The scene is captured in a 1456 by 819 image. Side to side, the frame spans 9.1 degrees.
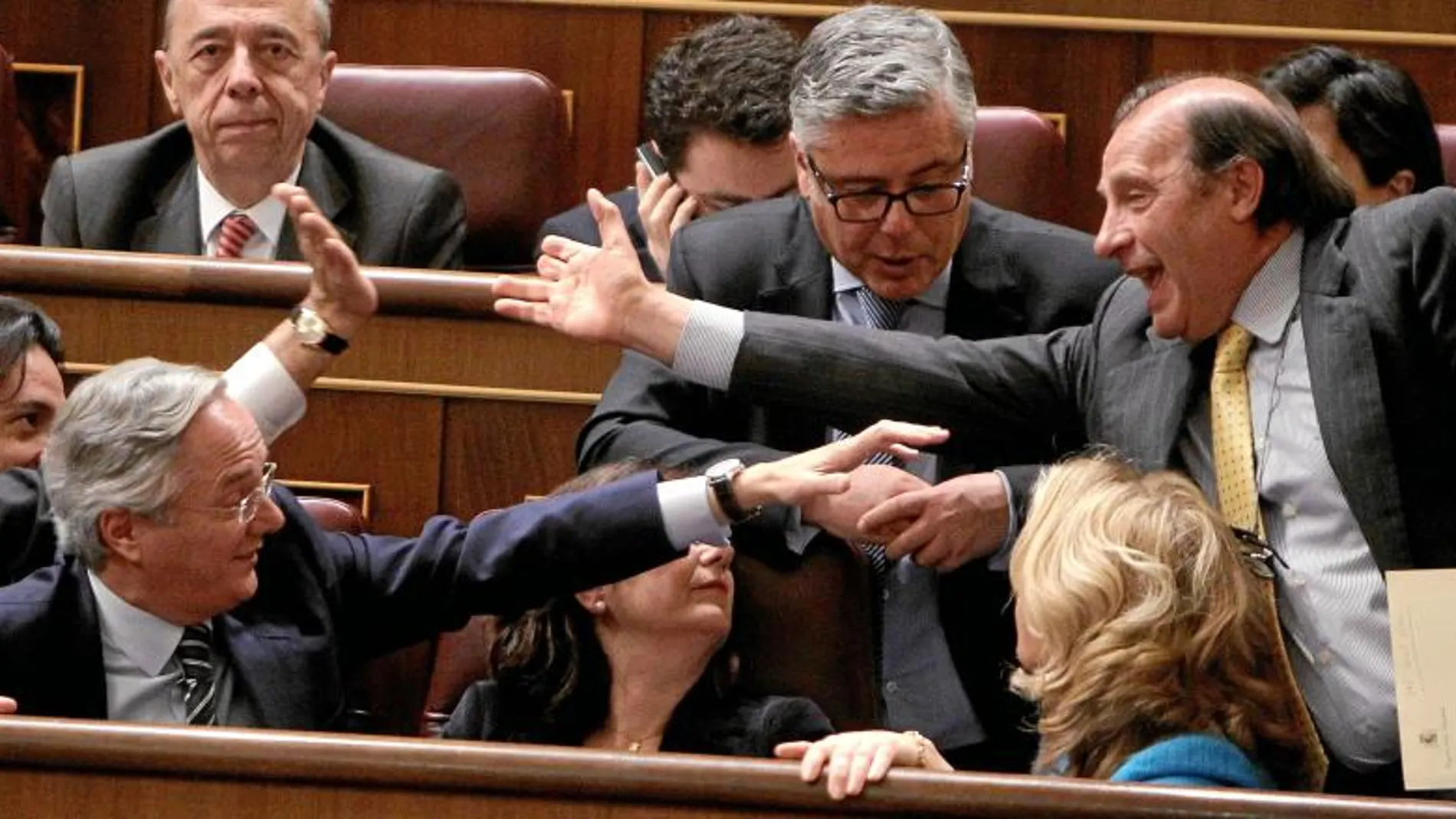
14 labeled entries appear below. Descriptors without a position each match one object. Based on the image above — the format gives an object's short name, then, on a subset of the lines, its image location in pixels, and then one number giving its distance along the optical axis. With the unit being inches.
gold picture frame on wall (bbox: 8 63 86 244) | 394.3
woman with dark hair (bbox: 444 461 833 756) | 347.1
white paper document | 328.0
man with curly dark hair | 370.8
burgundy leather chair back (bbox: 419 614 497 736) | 351.3
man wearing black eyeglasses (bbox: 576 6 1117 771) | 346.7
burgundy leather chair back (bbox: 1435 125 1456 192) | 386.3
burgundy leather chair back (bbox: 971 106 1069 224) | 378.1
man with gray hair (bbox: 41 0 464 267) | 374.8
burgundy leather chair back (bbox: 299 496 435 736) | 355.5
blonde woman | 327.2
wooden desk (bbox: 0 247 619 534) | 360.1
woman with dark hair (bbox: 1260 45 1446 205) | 378.3
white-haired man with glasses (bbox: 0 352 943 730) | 341.3
